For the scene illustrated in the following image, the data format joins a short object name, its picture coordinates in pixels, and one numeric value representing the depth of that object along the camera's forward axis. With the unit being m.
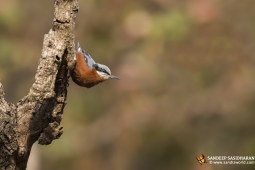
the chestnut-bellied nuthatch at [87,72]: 9.65
